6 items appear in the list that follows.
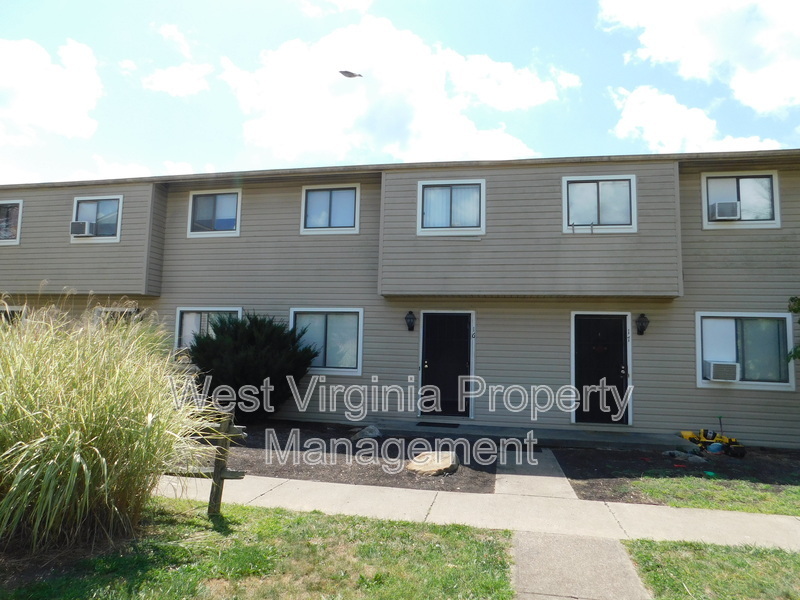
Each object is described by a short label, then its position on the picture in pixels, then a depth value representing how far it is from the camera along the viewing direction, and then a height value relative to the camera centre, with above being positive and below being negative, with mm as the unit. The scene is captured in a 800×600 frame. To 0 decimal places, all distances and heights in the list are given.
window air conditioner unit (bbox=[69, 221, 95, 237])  11656 +2579
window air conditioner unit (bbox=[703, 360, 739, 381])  9258 -183
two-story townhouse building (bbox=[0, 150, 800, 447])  9430 +1373
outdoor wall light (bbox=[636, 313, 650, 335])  9625 +658
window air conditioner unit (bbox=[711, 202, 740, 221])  9516 +2736
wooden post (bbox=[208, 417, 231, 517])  4551 -1169
